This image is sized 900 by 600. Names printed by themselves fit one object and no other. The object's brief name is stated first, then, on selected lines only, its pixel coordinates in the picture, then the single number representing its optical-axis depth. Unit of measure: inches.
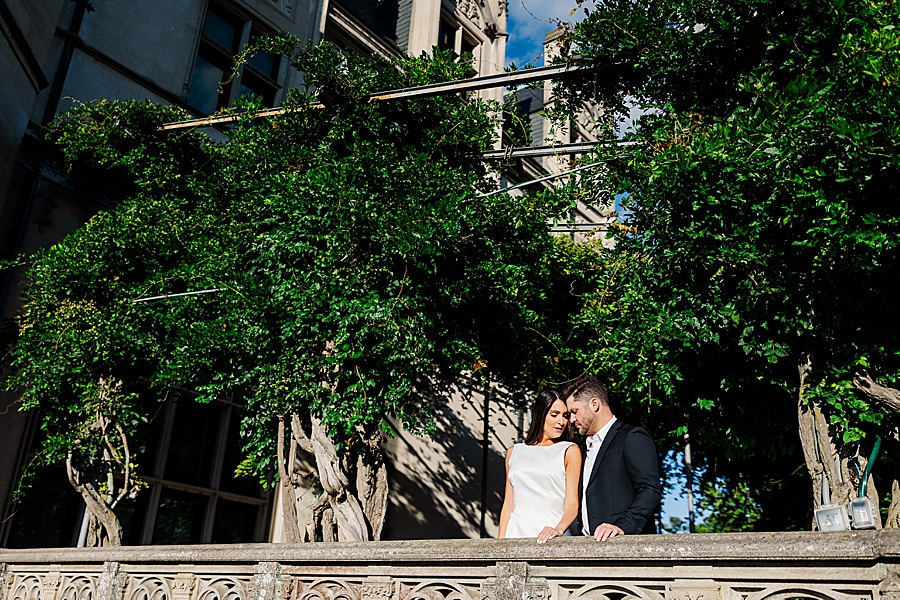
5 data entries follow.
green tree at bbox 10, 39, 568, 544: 262.1
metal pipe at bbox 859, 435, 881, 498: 209.8
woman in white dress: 173.0
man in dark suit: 154.5
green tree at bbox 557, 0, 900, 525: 189.3
